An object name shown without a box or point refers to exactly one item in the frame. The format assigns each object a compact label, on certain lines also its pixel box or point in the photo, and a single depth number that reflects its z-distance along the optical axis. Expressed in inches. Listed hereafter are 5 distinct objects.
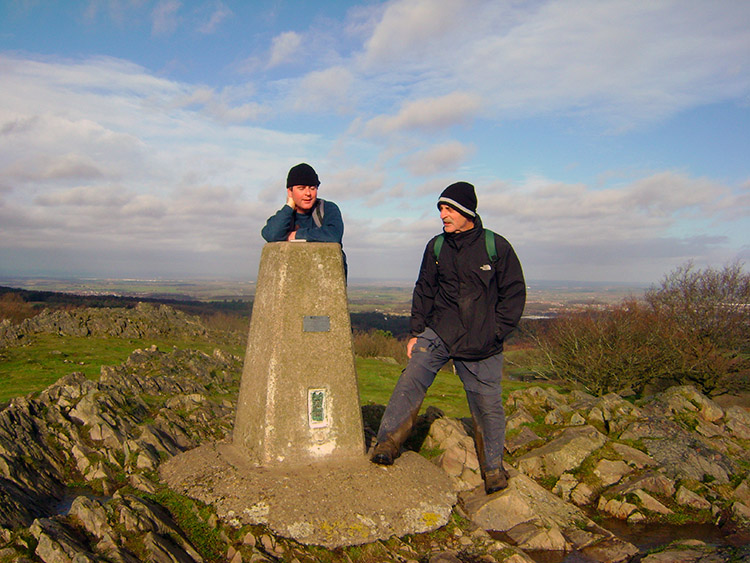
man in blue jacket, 232.7
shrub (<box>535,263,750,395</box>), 961.5
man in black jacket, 222.1
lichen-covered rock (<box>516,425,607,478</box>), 290.0
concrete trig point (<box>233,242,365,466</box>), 222.4
